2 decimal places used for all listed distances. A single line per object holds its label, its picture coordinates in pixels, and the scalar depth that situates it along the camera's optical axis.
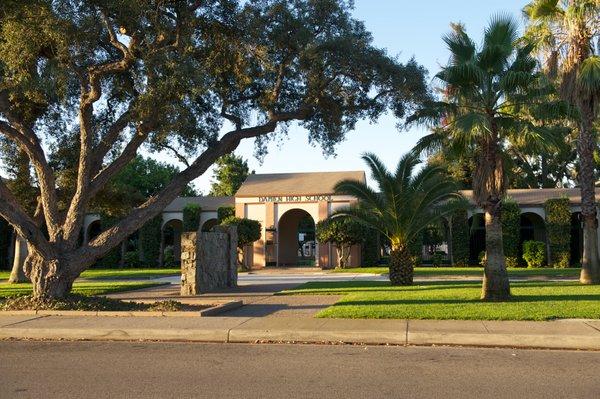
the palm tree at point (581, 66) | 19.78
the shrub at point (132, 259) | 39.16
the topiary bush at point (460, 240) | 34.28
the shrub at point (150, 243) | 38.78
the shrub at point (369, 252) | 36.16
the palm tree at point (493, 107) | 14.33
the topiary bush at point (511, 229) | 33.44
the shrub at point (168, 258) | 39.88
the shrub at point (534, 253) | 32.97
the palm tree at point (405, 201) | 20.25
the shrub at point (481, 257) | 34.14
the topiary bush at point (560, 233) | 32.78
